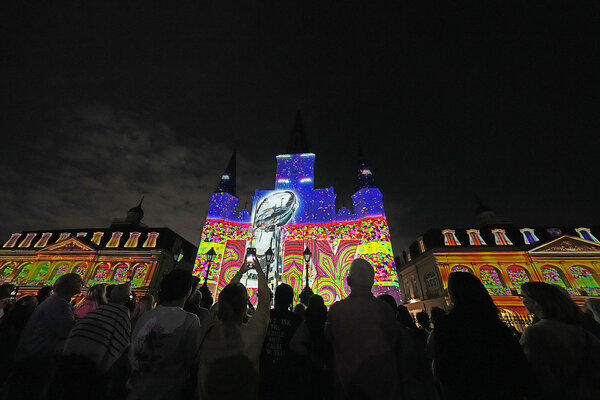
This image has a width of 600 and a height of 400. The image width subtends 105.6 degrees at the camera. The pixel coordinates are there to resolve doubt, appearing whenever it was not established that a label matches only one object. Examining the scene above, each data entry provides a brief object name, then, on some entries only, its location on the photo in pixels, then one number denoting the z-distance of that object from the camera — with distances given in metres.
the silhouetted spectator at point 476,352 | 2.03
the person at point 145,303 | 4.66
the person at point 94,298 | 3.73
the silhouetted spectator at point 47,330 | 3.29
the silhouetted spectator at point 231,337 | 2.01
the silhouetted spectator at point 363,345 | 2.27
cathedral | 17.94
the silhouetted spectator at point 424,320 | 4.87
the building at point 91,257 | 25.47
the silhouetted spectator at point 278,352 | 2.86
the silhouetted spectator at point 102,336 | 2.51
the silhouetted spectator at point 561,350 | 2.26
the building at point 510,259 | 22.28
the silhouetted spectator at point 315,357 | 2.89
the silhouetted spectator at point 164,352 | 2.16
